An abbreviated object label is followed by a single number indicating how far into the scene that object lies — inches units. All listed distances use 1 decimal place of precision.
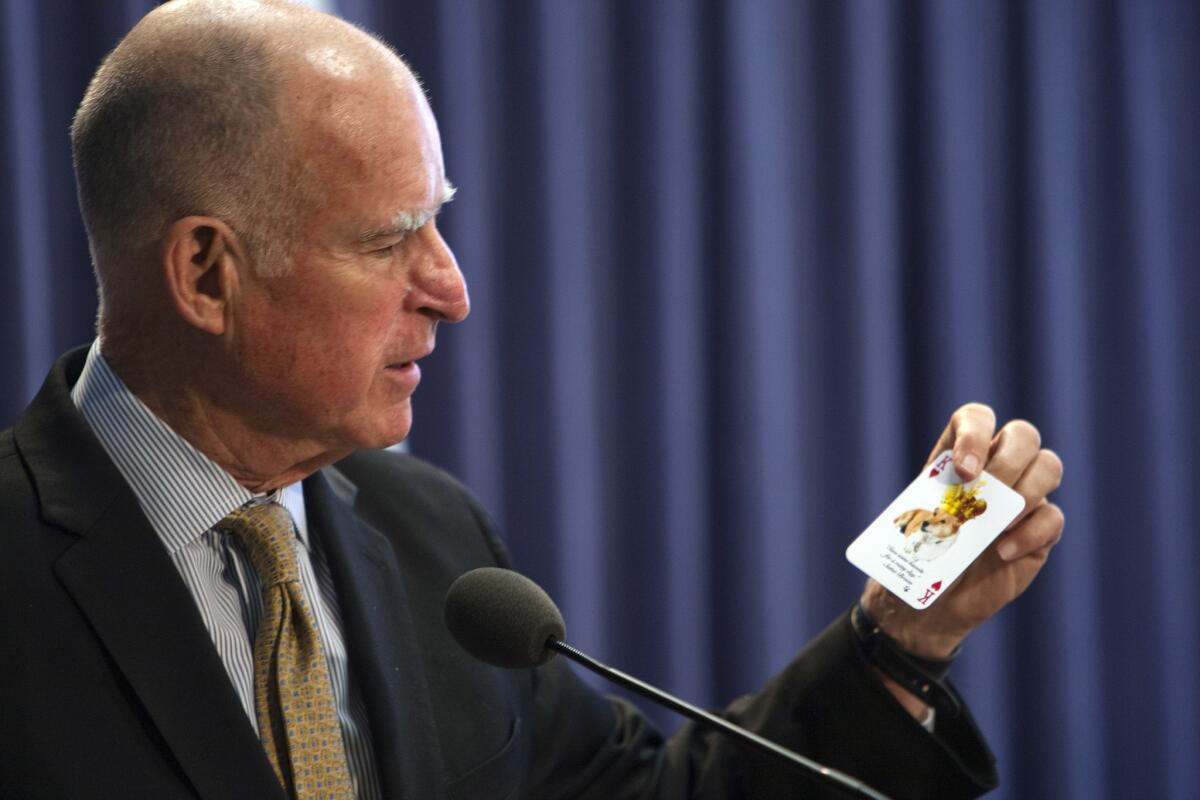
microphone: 74.1
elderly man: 76.1
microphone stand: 70.9
